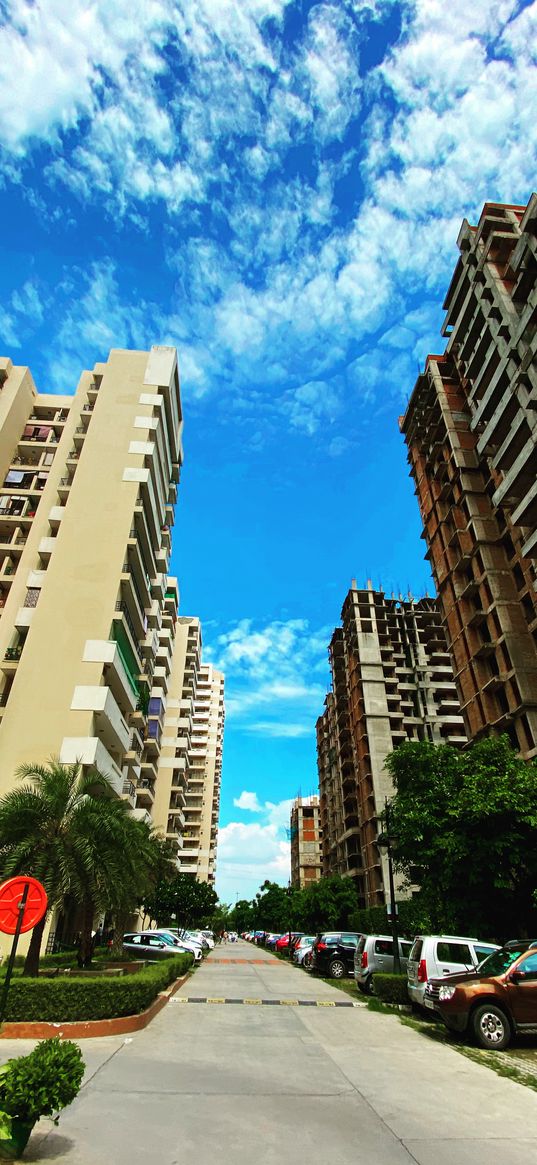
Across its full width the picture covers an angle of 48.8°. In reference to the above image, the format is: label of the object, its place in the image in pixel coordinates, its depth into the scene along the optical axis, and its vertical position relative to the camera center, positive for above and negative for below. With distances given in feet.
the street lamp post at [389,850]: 59.72 +13.52
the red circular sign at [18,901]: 24.40 +2.85
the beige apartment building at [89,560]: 96.12 +70.11
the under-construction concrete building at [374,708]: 201.26 +85.75
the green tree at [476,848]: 58.49 +11.71
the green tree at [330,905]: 146.10 +16.80
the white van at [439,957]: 42.01 +1.75
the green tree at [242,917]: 375.66 +41.02
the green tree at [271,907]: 250.70 +30.64
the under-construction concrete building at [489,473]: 99.30 +86.86
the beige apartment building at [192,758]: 201.46 +82.66
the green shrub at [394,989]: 51.47 -0.21
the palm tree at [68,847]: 43.75 +8.75
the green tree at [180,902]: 142.22 +17.75
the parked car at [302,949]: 106.93 +5.70
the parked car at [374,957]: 59.57 +2.43
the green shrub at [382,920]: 93.75 +11.73
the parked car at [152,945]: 85.10 +5.03
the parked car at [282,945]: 154.61 +9.22
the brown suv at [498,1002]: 32.78 -0.75
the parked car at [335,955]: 80.28 +3.49
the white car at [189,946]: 97.83 +5.88
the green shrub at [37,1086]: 15.05 -2.14
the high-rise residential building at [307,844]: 346.13 +70.71
